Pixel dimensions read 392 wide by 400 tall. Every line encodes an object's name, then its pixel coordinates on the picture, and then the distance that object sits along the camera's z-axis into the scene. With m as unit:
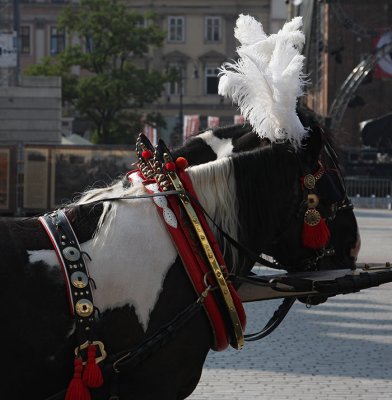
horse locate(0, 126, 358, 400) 3.84
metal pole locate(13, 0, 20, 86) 31.86
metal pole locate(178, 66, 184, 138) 68.61
